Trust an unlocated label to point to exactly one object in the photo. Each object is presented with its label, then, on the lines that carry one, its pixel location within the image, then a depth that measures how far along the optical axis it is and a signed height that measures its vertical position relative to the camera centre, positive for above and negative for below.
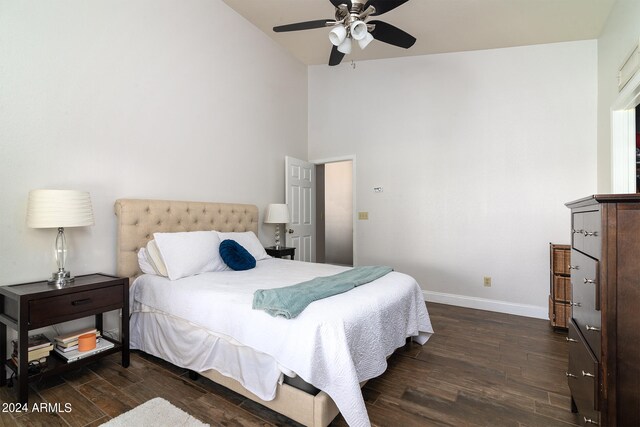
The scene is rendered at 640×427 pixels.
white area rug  1.63 -1.11
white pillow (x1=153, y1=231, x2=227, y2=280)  2.49 -0.33
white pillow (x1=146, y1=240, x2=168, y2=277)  2.52 -0.37
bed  1.55 -0.70
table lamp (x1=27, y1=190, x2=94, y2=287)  1.92 +0.00
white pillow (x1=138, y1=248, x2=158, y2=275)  2.61 -0.43
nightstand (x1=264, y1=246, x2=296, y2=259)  4.05 -0.50
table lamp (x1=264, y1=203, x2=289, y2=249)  4.08 -0.01
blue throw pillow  2.84 -0.40
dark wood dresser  1.11 -0.37
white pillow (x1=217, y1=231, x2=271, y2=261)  3.29 -0.32
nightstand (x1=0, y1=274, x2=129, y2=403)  1.77 -0.60
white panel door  4.60 +0.12
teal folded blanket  1.70 -0.50
